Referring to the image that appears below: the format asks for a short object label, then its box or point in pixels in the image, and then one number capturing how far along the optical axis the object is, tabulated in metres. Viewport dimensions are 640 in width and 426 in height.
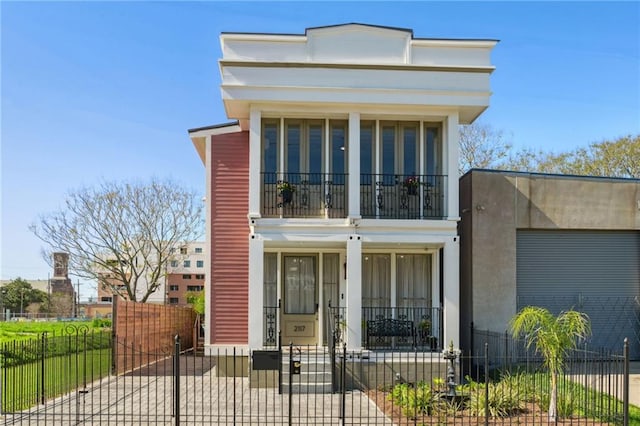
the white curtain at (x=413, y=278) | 14.42
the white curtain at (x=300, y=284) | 14.53
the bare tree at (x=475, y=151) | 29.27
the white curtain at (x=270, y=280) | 14.34
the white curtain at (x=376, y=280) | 14.36
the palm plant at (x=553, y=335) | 9.55
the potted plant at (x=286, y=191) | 13.56
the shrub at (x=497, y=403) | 10.06
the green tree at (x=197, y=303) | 28.35
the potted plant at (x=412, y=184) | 13.80
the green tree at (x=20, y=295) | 67.00
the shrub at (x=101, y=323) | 38.51
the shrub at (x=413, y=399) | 10.09
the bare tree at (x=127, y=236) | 31.70
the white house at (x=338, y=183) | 13.20
